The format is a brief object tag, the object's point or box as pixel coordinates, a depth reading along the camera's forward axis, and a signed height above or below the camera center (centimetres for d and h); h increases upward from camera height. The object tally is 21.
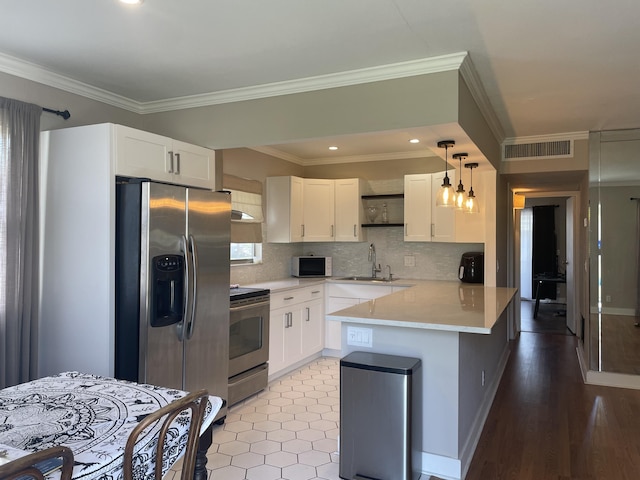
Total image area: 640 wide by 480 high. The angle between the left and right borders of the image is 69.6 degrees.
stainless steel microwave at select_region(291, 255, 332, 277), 579 -25
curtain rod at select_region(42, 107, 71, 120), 308 +91
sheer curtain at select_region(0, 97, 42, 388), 274 +4
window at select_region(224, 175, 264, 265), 473 +29
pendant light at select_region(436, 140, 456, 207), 343 +40
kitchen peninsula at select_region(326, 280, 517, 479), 264 -63
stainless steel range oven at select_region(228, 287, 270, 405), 374 -81
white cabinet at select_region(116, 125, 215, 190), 289 +61
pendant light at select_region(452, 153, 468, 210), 355 +38
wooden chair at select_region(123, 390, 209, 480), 121 -53
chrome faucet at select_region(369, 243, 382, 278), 578 -15
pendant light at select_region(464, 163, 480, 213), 400 +38
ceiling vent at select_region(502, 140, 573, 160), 488 +106
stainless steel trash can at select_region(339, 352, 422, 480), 246 -94
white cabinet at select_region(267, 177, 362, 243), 538 +45
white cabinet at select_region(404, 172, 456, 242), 507 +39
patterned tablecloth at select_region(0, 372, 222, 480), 124 -54
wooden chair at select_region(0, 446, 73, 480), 91 -45
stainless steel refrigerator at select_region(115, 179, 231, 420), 280 -23
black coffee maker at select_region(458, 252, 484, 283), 503 -23
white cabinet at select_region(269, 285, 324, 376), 447 -83
